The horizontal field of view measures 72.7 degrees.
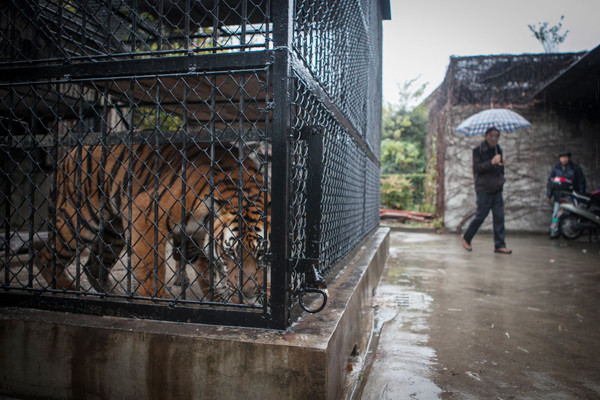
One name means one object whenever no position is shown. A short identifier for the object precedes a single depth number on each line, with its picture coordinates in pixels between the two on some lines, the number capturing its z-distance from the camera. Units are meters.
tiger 2.13
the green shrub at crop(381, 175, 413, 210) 14.60
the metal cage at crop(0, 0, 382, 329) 1.82
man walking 6.58
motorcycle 8.17
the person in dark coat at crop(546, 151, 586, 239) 8.89
